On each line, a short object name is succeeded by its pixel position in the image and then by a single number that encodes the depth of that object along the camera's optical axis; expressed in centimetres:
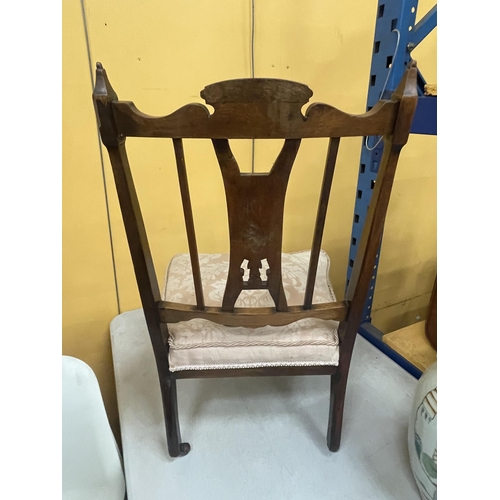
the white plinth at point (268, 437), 81
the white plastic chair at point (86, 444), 95
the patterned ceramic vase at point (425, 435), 69
